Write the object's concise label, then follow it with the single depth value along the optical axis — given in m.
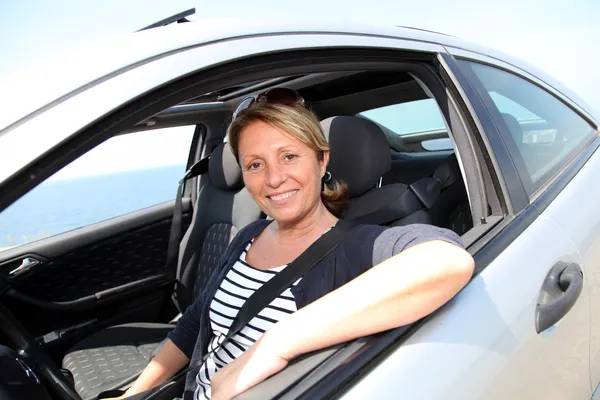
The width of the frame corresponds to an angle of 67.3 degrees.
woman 0.96
